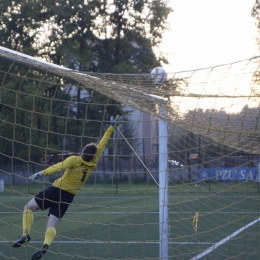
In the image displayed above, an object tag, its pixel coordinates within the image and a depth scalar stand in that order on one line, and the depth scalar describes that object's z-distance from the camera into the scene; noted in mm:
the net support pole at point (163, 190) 11453
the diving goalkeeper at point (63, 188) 11547
